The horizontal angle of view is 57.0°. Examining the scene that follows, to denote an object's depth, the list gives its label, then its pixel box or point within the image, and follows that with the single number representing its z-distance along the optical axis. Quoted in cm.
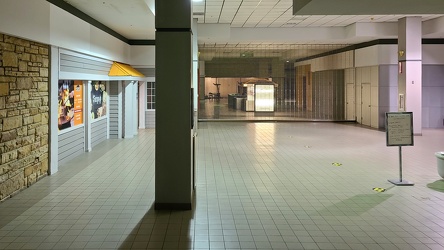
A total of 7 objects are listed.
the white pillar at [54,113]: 841
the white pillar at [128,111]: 1473
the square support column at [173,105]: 589
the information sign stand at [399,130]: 765
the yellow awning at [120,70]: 1359
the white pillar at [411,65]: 1466
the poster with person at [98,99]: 1259
